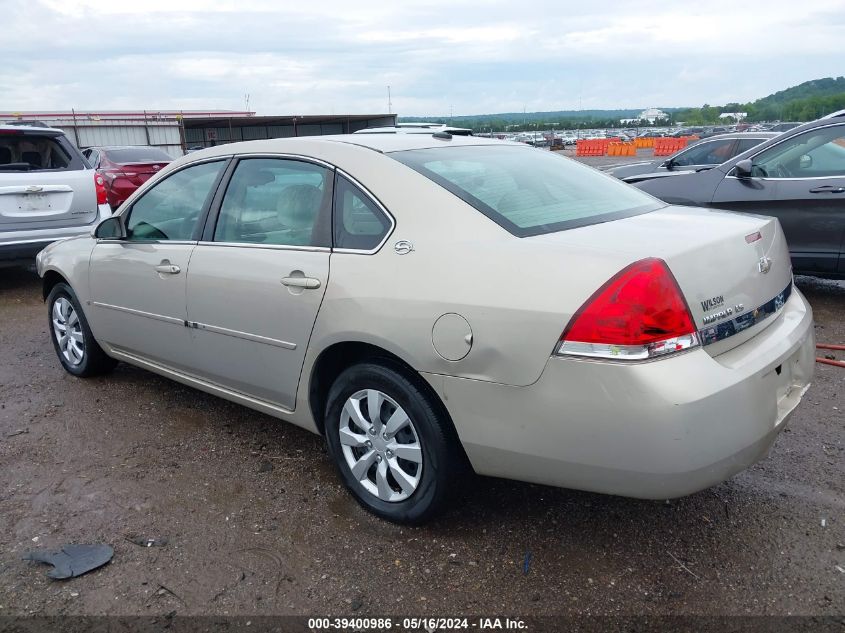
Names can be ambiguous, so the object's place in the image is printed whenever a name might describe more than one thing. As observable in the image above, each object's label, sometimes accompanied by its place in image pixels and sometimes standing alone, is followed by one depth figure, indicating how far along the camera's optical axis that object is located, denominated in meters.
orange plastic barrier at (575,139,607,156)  43.00
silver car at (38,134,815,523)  2.30
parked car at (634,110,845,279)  5.95
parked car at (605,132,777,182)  10.58
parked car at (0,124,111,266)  7.15
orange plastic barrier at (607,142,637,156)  41.22
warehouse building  27.88
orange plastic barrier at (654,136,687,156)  39.88
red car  11.54
